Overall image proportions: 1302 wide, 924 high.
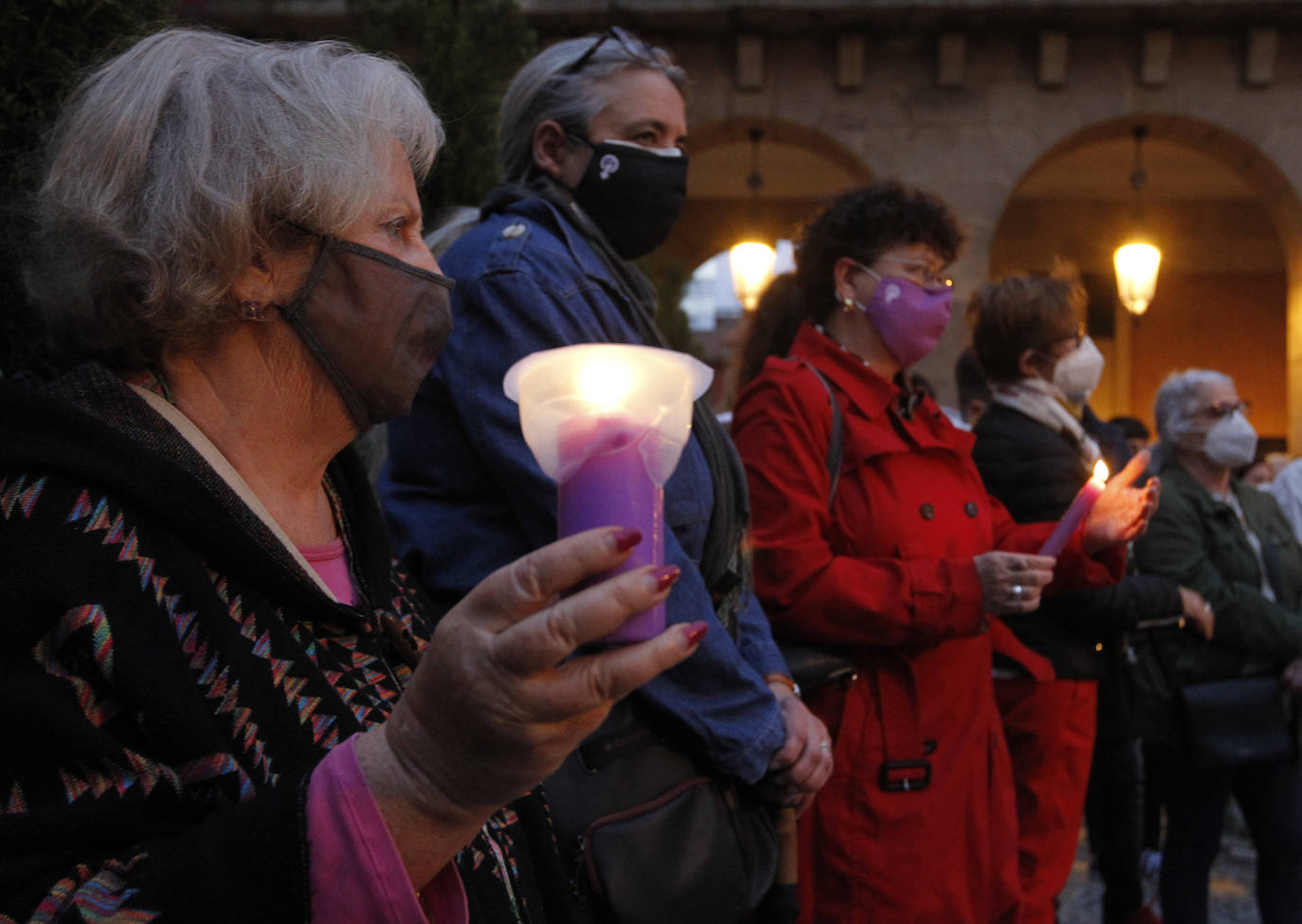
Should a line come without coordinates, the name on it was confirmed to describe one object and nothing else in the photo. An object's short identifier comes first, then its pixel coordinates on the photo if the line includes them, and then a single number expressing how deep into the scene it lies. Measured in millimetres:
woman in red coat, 2598
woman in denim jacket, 1963
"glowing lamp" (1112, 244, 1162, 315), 9844
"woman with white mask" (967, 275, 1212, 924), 3482
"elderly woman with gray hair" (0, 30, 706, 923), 1035
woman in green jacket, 4031
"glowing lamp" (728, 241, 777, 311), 9672
